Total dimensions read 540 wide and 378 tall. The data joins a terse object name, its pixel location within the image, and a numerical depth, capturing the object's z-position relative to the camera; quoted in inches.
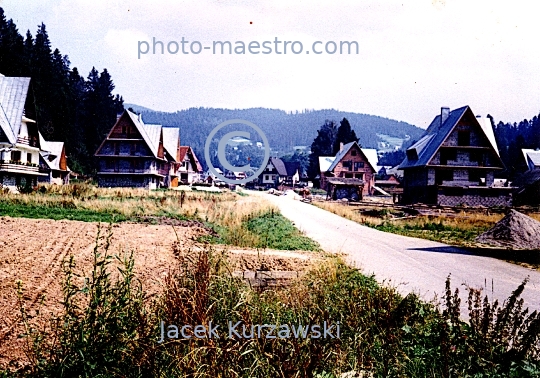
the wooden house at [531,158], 2201.0
